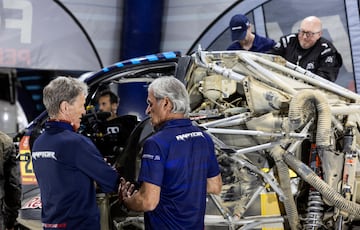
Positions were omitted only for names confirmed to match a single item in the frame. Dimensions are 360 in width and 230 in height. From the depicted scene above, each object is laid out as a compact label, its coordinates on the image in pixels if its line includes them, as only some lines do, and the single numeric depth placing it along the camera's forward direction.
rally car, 3.76
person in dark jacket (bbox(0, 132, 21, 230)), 4.29
